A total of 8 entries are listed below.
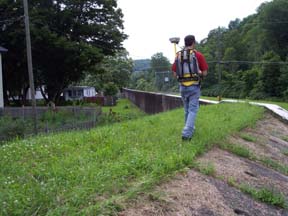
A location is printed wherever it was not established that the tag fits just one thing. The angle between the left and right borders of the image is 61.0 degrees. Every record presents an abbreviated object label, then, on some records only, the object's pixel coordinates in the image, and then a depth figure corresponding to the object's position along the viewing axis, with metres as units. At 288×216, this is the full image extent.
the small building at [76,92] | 44.16
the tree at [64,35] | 17.96
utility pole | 11.09
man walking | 3.76
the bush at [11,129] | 8.43
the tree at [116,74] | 39.61
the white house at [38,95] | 39.52
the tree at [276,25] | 35.42
